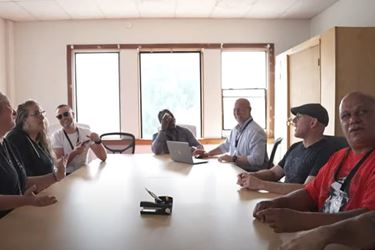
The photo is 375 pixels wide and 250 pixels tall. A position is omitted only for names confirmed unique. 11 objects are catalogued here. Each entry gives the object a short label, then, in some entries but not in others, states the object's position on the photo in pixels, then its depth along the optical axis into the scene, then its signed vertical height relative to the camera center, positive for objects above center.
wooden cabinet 3.67 +0.46
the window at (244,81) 5.97 +0.51
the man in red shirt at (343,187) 1.45 -0.32
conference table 1.38 -0.45
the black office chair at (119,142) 5.18 -0.38
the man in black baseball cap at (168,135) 4.23 -0.22
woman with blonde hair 2.80 -0.17
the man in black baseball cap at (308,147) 2.41 -0.21
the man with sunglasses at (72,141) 3.68 -0.24
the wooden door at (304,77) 4.16 +0.41
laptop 3.45 -0.35
